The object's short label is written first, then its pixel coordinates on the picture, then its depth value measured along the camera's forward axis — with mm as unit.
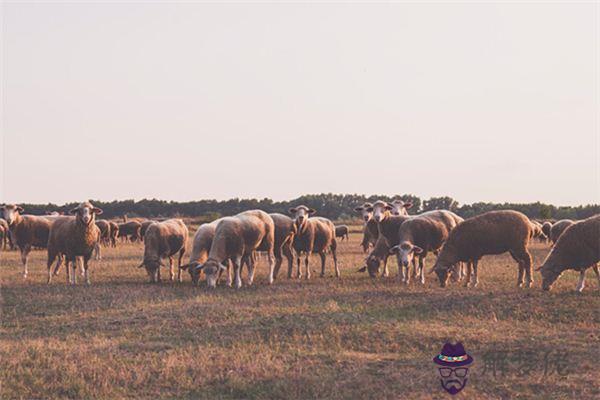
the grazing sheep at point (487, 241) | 18984
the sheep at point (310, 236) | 23484
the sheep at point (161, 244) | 21297
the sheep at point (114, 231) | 43844
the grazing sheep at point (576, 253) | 16922
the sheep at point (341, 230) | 46712
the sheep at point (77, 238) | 21062
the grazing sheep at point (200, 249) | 19938
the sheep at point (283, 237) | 22516
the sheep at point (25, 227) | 25516
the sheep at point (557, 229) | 32500
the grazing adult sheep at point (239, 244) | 19203
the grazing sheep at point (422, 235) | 20516
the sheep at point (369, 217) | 24062
